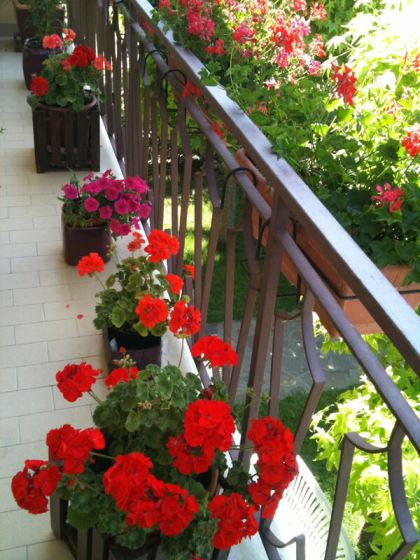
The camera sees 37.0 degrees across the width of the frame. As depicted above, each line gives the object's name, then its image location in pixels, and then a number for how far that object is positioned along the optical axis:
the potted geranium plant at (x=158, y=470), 1.08
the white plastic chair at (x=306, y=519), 1.47
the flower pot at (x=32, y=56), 4.38
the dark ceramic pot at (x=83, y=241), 2.51
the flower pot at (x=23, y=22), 5.12
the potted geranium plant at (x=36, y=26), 4.41
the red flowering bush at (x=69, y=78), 3.13
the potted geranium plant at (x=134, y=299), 1.76
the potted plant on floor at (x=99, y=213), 2.37
